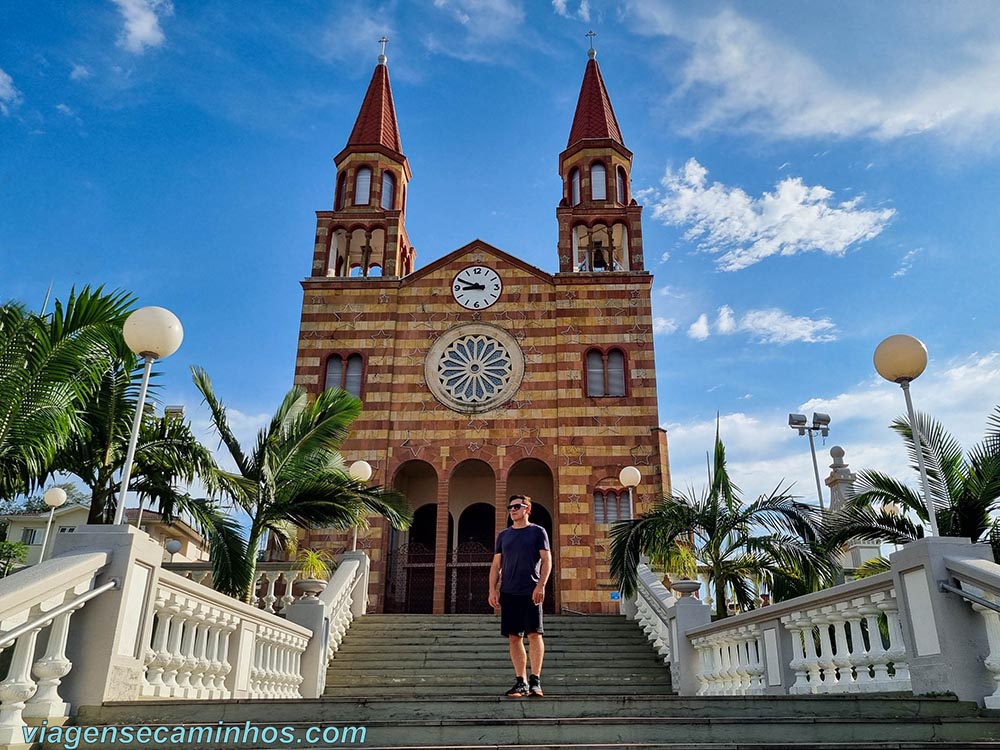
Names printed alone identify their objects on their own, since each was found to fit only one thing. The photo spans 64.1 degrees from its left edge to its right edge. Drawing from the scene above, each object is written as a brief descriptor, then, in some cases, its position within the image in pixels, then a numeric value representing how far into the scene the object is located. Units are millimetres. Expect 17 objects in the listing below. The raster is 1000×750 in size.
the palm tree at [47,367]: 9727
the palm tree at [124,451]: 12078
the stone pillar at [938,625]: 5859
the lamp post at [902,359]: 7488
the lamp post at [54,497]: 18850
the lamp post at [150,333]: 7449
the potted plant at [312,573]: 12188
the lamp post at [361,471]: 16031
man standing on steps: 7258
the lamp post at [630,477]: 16031
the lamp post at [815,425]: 28641
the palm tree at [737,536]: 13719
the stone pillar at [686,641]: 11539
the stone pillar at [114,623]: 5645
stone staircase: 4945
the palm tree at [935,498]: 12344
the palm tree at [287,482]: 12906
